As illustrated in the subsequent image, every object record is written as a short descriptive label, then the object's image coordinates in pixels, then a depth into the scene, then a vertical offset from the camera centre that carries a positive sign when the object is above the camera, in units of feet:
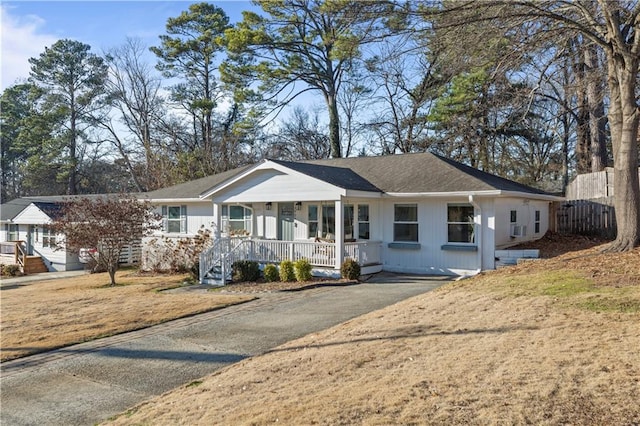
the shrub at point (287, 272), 49.96 -5.13
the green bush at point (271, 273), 50.88 -5.38
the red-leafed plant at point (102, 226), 58.39 -0.30
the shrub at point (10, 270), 83.76 -7.95
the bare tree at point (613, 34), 35.32 +14.55
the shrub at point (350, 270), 48.49 -4.84
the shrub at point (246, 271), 53.06 -5.30
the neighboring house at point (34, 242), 87.04 -3.28
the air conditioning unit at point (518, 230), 54.19 -1.19
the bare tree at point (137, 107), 126.73 +30.56
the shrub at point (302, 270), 49.37 -4.89
